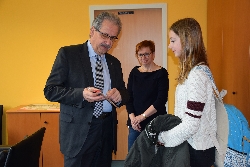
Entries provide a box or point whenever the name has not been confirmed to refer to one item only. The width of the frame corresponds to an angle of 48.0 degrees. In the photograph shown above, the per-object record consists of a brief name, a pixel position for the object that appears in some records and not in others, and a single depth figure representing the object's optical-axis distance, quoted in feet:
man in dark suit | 5.89
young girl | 4.57
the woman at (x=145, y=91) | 8.57
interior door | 13.32
